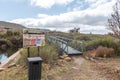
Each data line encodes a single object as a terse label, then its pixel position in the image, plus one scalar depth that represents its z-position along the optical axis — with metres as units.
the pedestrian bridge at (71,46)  4.89
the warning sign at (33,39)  2.97
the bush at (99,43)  5.10
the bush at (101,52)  4.60
